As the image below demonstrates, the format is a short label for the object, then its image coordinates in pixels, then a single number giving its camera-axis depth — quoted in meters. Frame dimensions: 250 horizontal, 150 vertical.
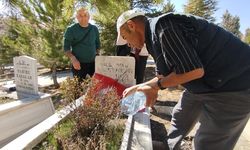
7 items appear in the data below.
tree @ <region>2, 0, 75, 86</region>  4.87
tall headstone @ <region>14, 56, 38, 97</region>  2.37
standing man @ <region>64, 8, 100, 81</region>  2.33
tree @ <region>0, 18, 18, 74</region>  8.43
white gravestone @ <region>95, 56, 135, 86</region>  2.24
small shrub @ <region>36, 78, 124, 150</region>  1.44
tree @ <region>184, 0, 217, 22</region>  16.62
